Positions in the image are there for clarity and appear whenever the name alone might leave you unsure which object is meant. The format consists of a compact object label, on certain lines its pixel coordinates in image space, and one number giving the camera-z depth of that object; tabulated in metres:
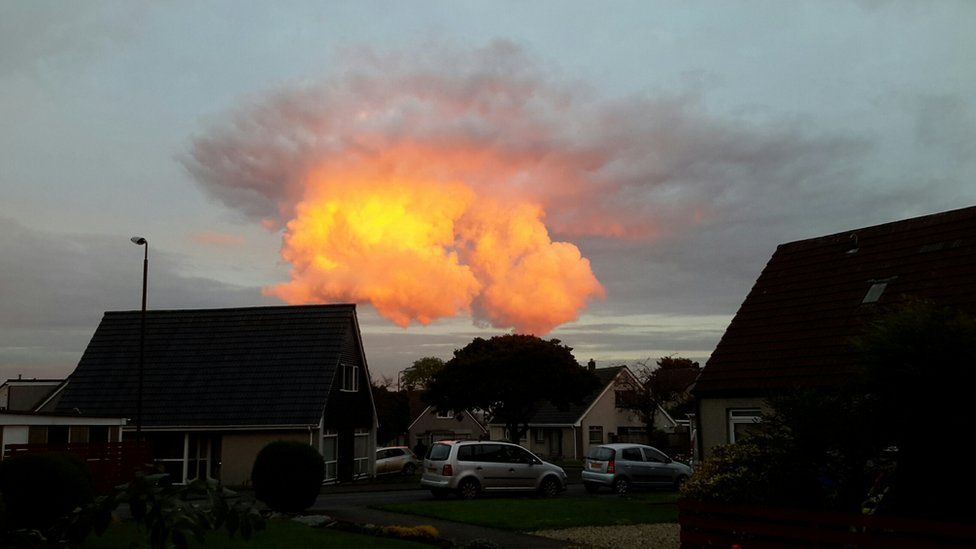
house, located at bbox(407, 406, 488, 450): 76.94
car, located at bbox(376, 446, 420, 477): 43.45
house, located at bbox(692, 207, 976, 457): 19.91
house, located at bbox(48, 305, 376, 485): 35.22
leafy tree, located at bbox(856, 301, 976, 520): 10.58
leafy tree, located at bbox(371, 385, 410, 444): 77.19
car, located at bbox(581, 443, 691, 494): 28.81
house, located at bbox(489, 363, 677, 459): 64.25
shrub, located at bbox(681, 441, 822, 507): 11.78
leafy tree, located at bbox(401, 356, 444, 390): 117.06
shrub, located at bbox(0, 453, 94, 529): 15.23
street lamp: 30.89
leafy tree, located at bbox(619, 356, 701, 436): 63.38
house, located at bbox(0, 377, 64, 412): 47.66
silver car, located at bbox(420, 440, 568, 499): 26.30
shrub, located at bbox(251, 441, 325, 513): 21.20
